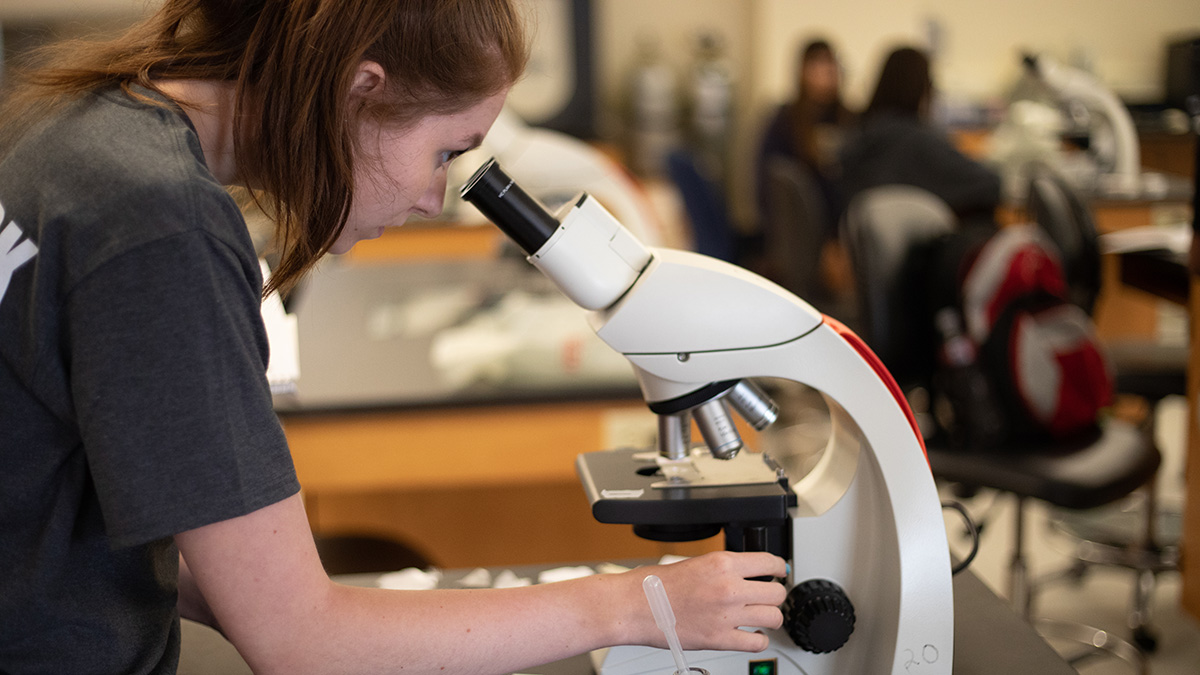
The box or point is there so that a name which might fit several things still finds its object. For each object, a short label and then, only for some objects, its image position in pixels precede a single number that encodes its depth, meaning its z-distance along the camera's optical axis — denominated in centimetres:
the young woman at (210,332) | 63
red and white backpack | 193
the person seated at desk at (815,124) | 489
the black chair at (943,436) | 179
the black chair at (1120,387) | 235
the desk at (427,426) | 179
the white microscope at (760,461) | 79
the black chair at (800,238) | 332
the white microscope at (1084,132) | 351
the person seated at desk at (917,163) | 343
